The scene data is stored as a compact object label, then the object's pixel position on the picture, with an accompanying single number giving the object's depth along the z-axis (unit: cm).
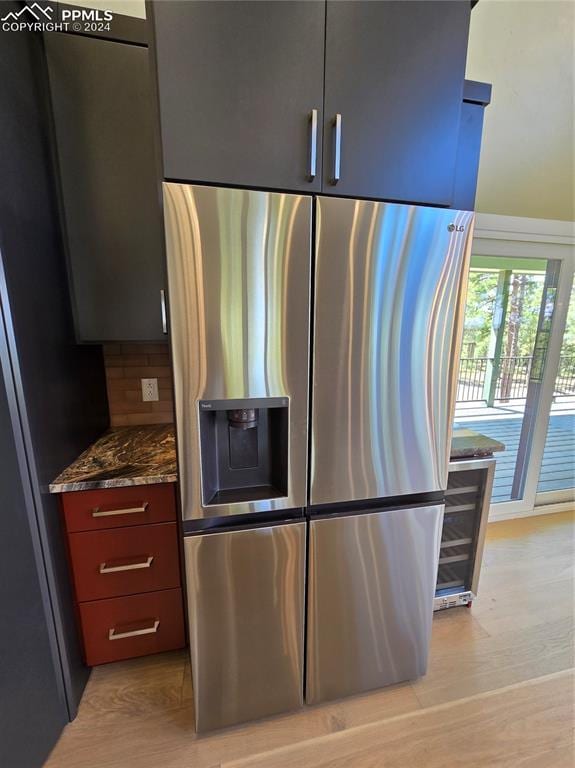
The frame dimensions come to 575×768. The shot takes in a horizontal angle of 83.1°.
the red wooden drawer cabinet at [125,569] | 124
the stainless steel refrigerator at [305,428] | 90
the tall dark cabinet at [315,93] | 81
